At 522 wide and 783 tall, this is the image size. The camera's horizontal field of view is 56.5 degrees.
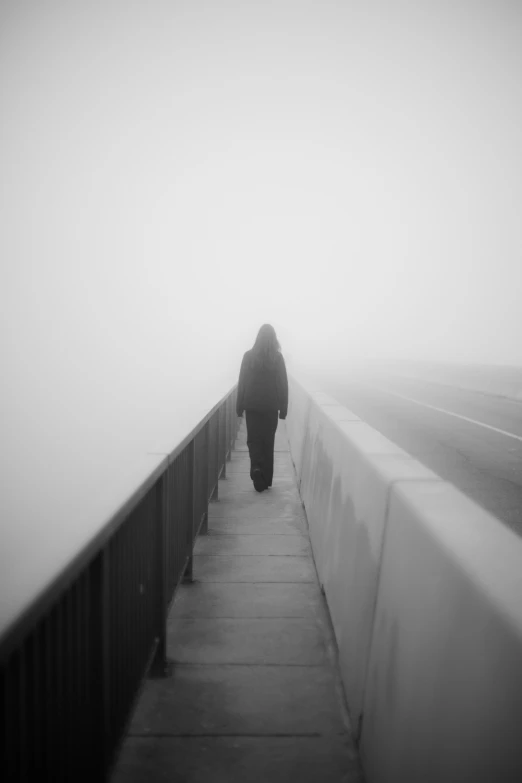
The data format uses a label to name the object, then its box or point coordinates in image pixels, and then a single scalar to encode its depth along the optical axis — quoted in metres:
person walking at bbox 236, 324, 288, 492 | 5.95
